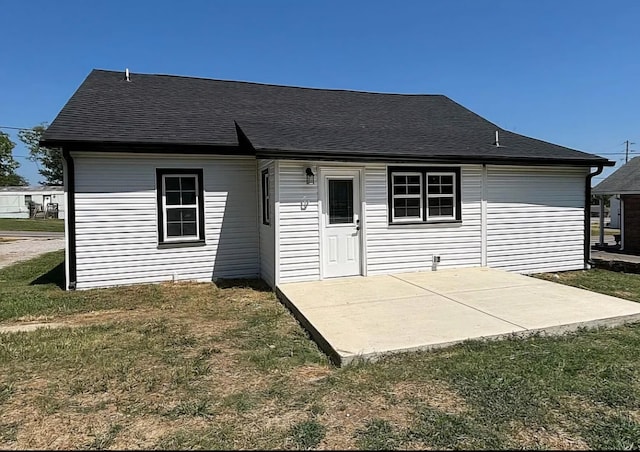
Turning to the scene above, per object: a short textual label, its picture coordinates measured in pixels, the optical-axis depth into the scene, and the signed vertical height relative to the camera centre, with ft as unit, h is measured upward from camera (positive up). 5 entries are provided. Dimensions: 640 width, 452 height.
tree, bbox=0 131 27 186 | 178.60 +26.58
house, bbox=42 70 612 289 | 25.88 +1.54
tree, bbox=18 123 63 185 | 190.49 +29.42
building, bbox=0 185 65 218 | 129.49 +5.13
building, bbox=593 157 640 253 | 52.08 +1.57
